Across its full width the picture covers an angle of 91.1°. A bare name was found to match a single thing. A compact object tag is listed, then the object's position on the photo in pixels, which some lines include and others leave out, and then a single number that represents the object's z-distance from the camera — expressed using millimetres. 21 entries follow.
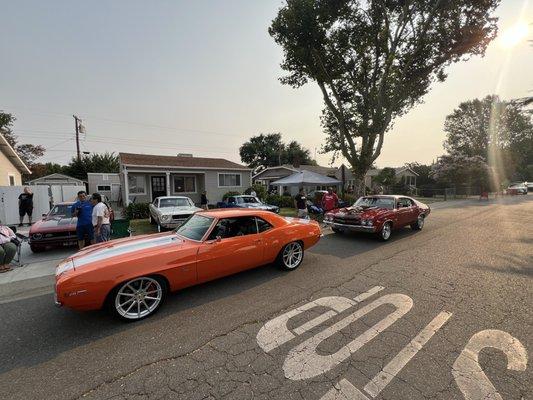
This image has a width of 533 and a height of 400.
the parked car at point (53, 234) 7180
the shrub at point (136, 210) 14633
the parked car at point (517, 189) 34891
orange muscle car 3334
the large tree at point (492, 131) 50241
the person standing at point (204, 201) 16188
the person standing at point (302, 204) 11688
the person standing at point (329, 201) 11969
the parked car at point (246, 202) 13122
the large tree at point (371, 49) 13844
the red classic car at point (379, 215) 8156
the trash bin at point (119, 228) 8281
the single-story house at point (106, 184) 25969
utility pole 31156
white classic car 9387
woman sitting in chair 5863
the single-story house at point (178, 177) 18109
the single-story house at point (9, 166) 16013
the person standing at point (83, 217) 6602
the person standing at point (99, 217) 6492
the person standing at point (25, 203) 11727
